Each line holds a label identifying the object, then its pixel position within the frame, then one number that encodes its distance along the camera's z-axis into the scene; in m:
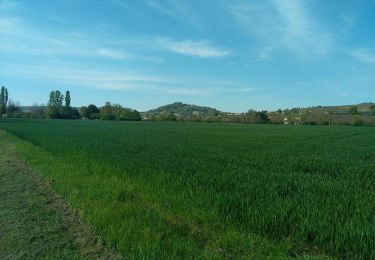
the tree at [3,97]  148.80
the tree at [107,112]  141.75
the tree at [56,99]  159.25
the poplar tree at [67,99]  159.12
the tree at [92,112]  145.02
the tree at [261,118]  121.81
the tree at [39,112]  142.88
